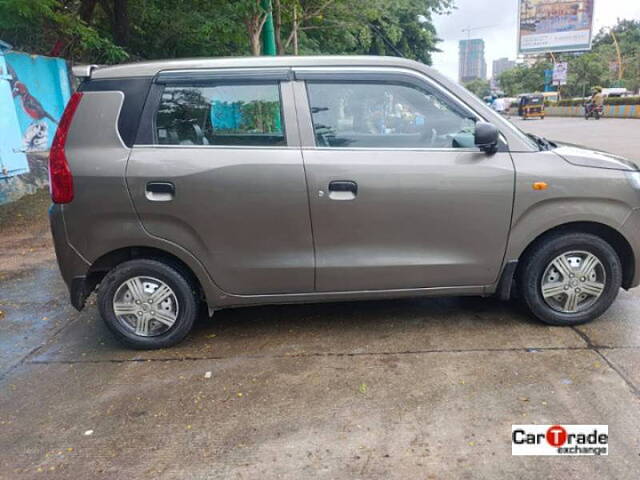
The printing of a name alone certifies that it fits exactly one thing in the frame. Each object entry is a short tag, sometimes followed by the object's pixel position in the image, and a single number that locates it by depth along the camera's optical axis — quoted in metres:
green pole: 9.36
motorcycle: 30.63
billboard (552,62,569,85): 47.62
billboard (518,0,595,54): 49.00
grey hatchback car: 3.42
